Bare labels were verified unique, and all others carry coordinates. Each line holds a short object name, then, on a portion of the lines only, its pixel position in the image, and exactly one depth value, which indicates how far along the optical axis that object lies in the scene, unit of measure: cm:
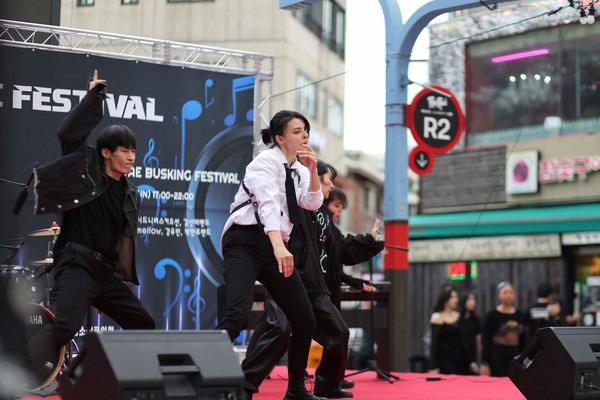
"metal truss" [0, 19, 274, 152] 1035
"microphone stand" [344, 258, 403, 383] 1012
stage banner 1032
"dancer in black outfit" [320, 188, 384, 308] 856
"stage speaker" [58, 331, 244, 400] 513
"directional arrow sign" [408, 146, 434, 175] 1365
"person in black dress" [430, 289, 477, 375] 1345
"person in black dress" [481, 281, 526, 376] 1287
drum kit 777
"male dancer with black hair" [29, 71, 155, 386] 608
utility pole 1157
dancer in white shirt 652
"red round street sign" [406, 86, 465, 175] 1234
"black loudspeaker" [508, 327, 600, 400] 664
